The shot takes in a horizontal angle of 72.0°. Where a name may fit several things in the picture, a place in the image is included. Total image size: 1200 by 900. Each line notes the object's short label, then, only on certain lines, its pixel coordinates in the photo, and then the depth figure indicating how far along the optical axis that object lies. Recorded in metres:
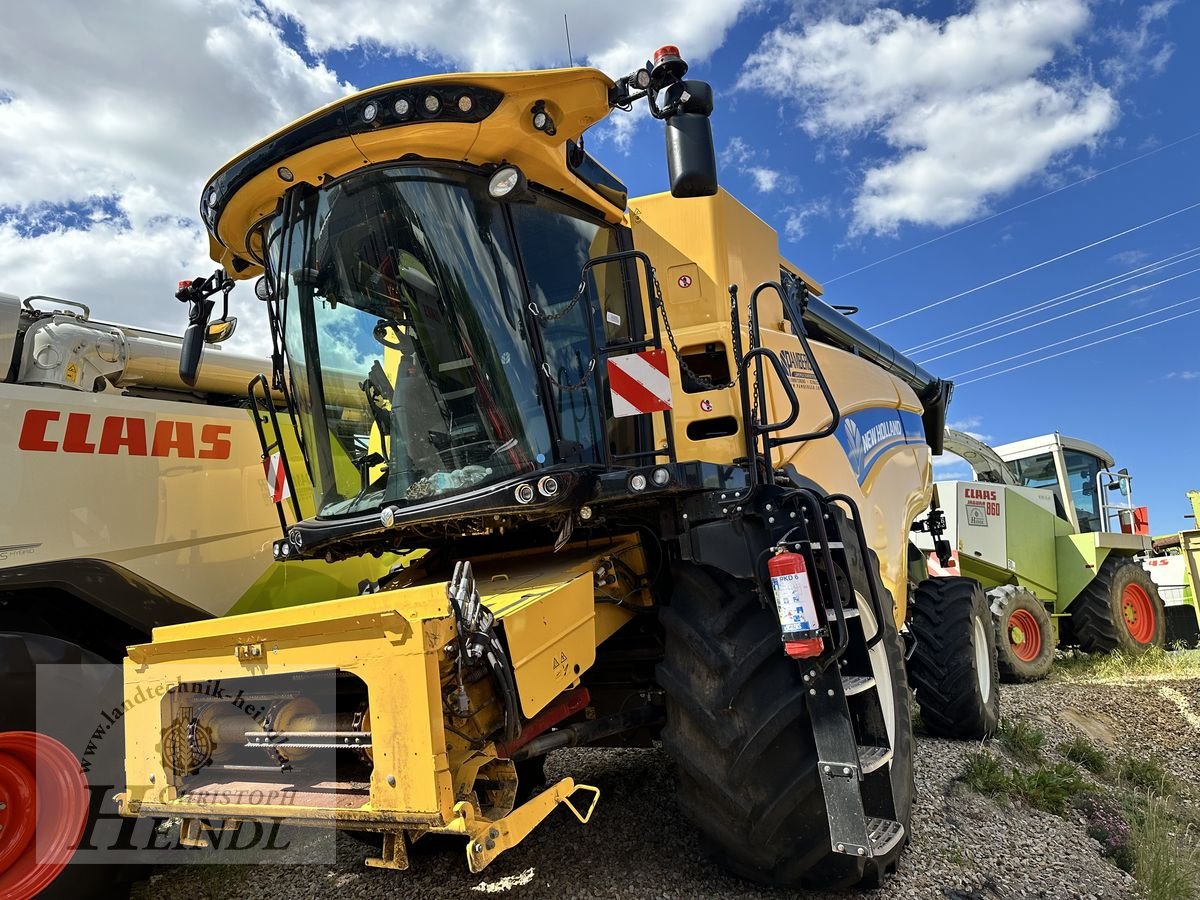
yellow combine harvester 2.54
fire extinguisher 2.82
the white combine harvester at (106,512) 3.75
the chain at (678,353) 3.50
